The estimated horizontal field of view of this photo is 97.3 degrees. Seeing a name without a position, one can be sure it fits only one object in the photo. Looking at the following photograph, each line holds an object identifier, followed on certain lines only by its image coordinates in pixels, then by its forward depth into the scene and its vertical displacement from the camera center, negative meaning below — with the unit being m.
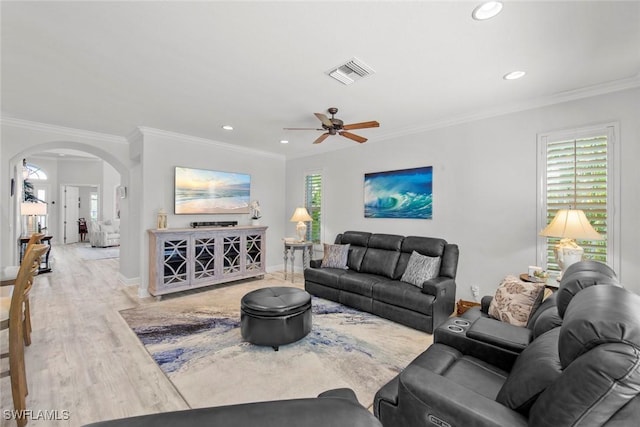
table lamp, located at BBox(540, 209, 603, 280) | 2.53 -0.19
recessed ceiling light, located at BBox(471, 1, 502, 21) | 1.72 +1.27
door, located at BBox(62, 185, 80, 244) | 10.25 -0.09
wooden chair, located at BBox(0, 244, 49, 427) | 1.80 -0.84
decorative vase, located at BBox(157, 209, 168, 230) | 4.40 -0.13
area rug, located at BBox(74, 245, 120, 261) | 7.59 -1.21
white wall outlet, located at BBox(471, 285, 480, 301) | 3.66 -1.04
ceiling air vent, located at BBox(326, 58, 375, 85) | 2.44 +1.28
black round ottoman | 2.69 -1.05
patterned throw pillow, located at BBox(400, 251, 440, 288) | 3.45 -0.72
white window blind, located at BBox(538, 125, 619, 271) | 2.80 +0.31
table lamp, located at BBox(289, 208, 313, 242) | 5.24 -0.13
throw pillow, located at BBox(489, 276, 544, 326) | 2.13 -0.70
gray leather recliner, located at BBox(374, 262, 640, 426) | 0.84 -0.62
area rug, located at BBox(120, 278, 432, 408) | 2.17 -1.35
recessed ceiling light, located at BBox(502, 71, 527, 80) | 2.59 +1.29
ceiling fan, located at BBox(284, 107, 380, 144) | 3.05 +0.98
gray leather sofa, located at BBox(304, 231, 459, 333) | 3.18 -0.91
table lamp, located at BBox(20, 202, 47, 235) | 5.25 +0.05
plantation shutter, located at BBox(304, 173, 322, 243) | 5.74 +0.20
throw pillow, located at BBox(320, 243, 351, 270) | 4.39 -0.71
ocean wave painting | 4.16 +0.29
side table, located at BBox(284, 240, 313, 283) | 5.17 -0.70
